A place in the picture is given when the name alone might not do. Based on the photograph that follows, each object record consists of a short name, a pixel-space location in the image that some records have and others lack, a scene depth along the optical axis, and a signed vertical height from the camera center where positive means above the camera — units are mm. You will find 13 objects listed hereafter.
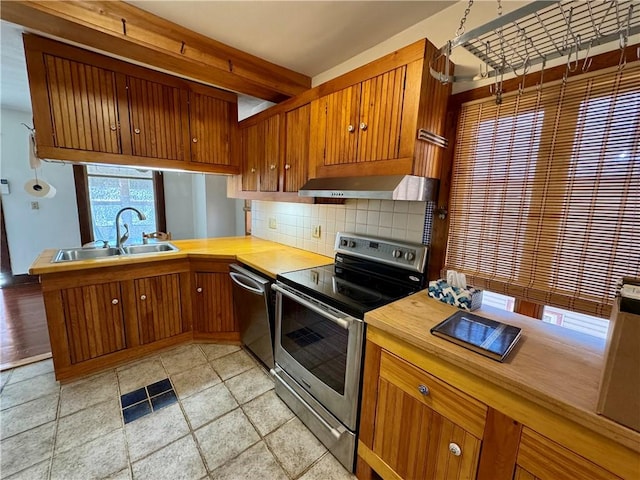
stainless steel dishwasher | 1913 -872
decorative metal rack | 702 +554
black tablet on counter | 924 -495
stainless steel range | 1329 -691
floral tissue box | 1294 -453
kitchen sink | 2275 -513
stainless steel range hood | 1296 +83
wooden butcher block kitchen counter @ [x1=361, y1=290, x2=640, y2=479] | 683 -528
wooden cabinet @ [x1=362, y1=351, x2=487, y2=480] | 938 -871
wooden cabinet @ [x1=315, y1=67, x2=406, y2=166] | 1379 +478
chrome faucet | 2383 -386
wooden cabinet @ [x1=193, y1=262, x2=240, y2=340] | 2354 -968
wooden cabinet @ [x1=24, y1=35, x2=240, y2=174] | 1796 +654
